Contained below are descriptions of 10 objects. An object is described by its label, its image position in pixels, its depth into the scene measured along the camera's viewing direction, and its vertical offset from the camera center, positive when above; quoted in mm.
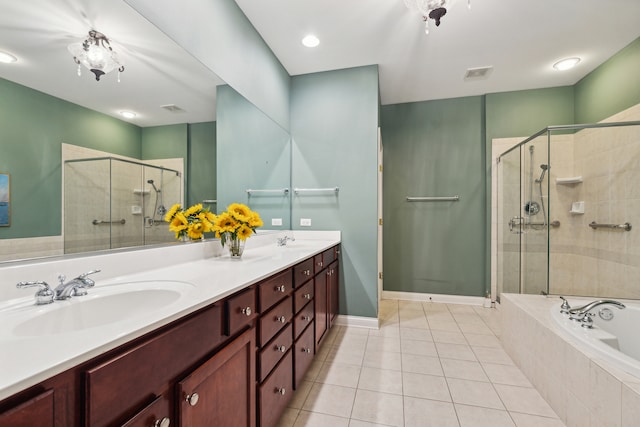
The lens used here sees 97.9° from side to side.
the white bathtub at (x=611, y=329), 1457 -651
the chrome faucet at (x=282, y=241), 2369 -240
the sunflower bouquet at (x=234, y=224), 1582 -65
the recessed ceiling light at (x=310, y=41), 2295 +1447
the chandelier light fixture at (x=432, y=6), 1653 +1257
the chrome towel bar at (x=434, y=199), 3404 +175
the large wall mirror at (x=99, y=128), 860 +343
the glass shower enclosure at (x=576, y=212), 2322 +11
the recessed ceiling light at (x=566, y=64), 2629 +1442
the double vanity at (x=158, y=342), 489 -312
